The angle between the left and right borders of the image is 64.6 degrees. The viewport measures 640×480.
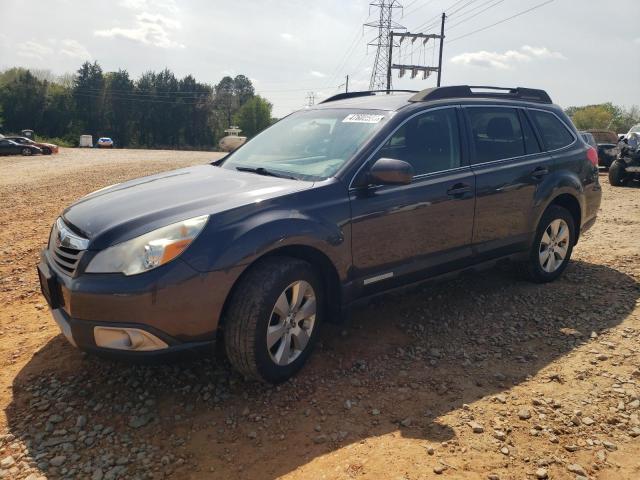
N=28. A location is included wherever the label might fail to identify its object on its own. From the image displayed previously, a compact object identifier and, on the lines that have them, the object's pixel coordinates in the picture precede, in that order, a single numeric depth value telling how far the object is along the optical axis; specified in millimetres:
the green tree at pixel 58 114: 64188
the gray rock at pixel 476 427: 2750
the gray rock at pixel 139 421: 2762
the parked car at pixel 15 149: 30312
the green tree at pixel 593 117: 66750
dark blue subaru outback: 2666
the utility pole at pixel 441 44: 30500
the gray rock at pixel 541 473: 2410
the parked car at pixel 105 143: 51375
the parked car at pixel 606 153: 16703
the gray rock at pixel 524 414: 2873
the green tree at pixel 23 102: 62219
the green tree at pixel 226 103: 80875
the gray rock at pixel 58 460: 2451
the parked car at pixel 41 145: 31875
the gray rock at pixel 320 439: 2664
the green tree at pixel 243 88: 96850
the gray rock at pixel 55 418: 2762
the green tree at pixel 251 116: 81812
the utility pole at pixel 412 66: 33406
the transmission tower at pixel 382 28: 38978
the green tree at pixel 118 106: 69438
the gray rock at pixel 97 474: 2373
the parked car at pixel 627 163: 12703
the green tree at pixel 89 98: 67562
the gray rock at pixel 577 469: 2444
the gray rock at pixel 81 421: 2738
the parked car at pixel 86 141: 54688
